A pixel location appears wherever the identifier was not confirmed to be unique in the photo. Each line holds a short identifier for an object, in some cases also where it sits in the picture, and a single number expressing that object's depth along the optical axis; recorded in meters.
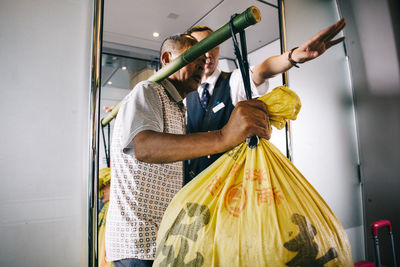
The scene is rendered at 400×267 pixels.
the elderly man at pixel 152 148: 0.62
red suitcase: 1.39
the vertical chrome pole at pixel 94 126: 0.94
